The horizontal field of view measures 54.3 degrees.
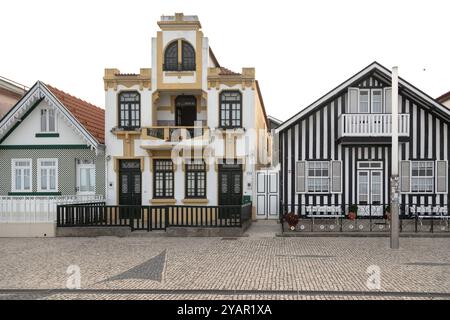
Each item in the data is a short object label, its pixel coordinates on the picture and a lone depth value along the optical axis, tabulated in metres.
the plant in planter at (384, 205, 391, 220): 18.12
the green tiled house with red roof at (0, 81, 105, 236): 20.97
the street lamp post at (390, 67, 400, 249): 12.77
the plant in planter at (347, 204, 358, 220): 18.94
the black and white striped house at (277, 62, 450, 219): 19.70
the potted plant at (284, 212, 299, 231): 16.16
